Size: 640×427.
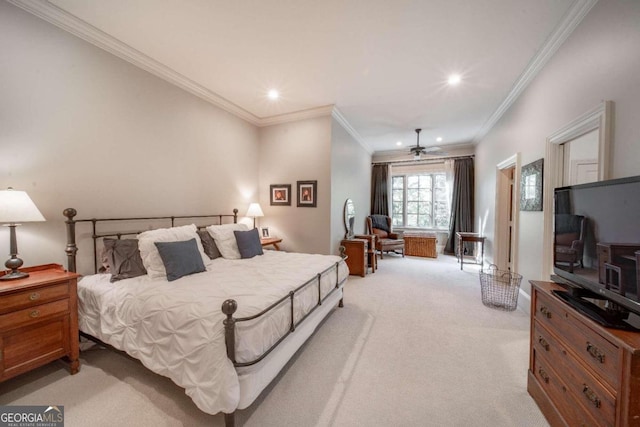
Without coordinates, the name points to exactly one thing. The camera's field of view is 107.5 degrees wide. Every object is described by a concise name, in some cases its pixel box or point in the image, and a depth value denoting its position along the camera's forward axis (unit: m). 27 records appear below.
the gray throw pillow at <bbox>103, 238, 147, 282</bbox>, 2.22
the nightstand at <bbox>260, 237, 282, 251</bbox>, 4.08
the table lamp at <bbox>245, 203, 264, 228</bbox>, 4.18
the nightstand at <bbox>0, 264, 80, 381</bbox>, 1.63
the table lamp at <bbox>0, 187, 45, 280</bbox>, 1.66
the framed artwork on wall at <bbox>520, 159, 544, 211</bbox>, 2.82
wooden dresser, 1.00
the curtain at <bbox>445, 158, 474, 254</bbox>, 6.39
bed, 1.39
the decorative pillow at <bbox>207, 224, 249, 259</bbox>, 3.09
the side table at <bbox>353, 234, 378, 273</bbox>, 4.95
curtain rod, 6.52
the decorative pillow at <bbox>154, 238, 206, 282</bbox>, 2.22
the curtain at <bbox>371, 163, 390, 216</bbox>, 7.30
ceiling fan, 5.30
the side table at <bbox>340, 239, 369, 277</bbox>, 4.58
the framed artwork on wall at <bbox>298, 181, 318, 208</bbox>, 4.34
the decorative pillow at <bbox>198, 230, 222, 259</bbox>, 3.01
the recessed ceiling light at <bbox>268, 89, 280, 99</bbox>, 3.57
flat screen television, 1.19
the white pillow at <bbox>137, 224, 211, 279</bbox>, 2.27
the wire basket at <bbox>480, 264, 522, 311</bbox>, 3.21
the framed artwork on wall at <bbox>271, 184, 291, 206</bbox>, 4.55
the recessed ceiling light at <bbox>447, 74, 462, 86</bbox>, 3.19
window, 7.02
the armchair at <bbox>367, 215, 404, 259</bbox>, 5.95
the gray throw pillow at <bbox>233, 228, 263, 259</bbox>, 3.10
